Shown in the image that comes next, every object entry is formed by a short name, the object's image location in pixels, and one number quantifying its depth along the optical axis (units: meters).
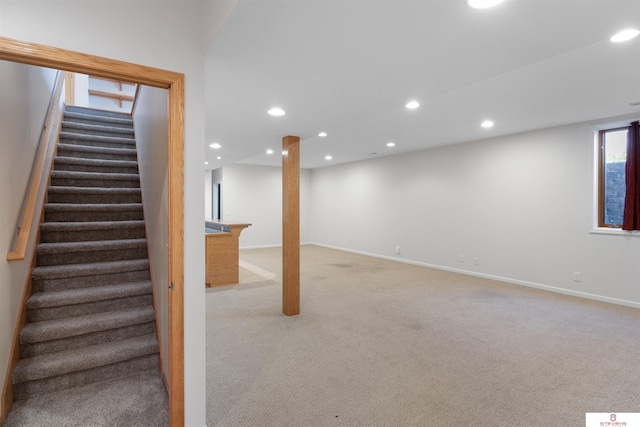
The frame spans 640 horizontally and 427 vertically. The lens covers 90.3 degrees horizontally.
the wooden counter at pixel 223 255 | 4.93
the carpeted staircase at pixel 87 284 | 2.26
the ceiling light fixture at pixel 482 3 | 1.36
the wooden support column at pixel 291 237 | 3.69
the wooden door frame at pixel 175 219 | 1.69
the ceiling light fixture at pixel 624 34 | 1.60
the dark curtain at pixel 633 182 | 3.97
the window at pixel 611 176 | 4.21
